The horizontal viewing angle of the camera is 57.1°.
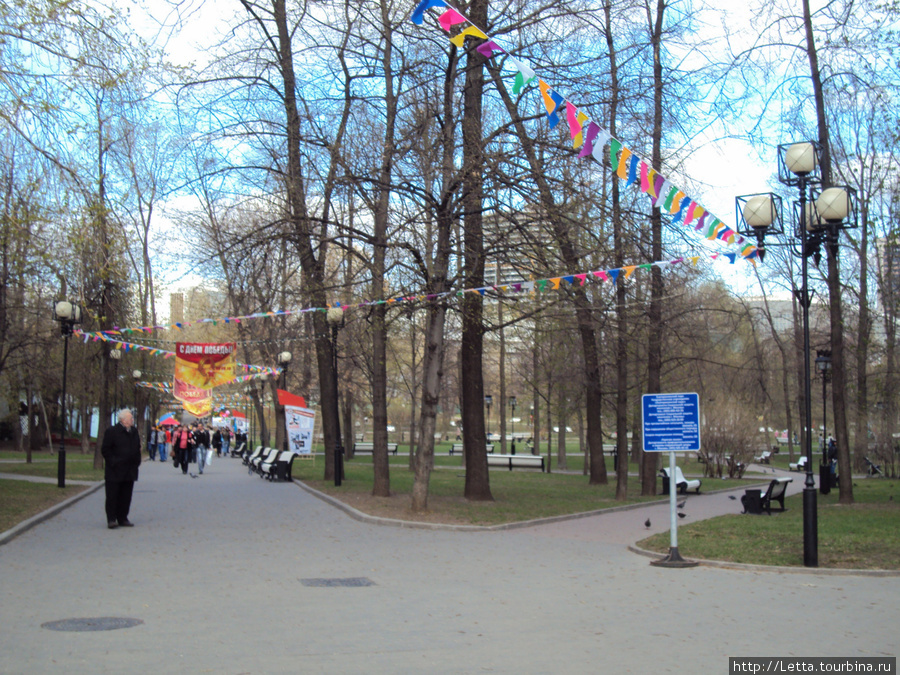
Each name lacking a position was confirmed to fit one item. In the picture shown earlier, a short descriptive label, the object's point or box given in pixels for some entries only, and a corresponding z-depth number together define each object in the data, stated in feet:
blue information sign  37.09
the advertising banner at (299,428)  96.27
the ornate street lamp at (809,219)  36.83
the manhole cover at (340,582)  30.45
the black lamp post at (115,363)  107.24
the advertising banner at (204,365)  78.84
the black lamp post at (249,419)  176.98
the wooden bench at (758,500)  61.36
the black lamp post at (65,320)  65.98
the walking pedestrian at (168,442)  171.18
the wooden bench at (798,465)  154.61
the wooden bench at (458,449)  164.49
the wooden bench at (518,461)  127.54
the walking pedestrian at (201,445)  105.91
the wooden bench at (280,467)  91.09
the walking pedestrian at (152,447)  164.63
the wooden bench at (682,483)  83.15
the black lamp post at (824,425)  83.10
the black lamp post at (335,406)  70.48
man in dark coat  46.24
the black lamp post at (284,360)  103.65
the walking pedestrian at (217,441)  193.88
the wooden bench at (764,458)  188.79
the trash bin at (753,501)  61.26
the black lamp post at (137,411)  137.33
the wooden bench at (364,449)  166.20
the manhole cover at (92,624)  22.22
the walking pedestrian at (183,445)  104.66
